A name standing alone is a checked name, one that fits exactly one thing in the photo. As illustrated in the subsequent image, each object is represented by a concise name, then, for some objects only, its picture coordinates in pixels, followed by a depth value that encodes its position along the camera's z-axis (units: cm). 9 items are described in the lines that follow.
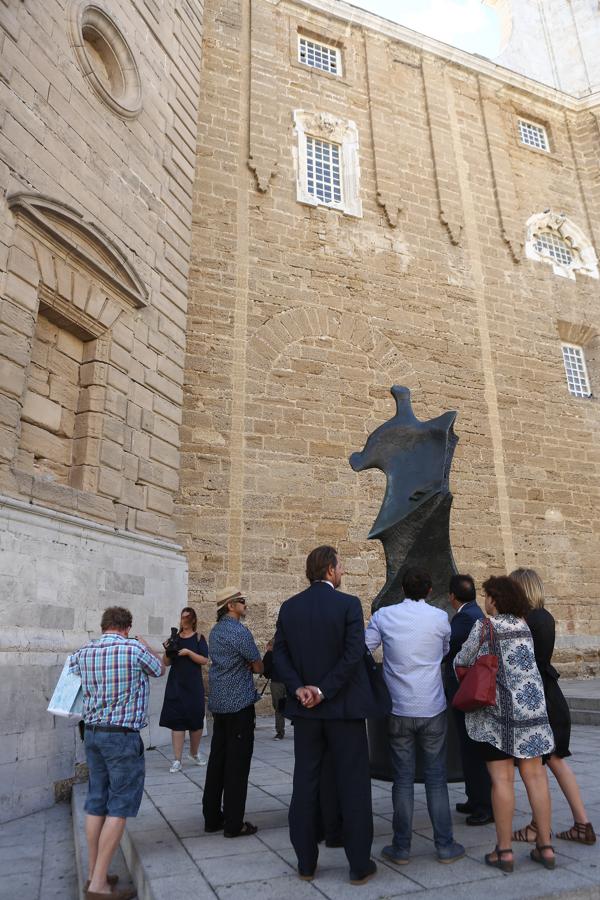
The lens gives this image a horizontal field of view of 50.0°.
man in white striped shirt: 312
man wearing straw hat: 369
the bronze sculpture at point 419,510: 459
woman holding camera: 557
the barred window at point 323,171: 1258
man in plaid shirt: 312
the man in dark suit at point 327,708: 294
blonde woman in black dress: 338
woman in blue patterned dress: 305
